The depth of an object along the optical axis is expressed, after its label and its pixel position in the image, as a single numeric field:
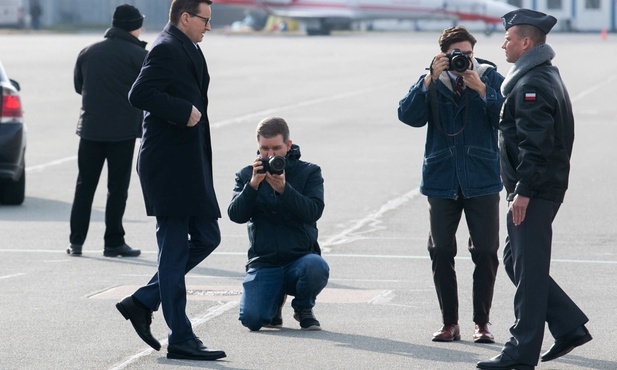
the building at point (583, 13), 184.75
